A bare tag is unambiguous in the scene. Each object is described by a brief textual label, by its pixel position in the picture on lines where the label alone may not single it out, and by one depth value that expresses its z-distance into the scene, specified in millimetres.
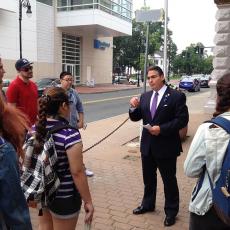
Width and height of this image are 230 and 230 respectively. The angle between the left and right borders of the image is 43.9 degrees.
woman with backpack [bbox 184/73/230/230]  1817
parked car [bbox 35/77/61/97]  17940
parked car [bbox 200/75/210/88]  34530
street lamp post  19818
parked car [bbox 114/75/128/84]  43302
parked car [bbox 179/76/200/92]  27476
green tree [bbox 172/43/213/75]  67808
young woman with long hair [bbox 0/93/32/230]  1280
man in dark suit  3278
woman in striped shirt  2060
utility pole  8075
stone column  9297
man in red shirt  3945
